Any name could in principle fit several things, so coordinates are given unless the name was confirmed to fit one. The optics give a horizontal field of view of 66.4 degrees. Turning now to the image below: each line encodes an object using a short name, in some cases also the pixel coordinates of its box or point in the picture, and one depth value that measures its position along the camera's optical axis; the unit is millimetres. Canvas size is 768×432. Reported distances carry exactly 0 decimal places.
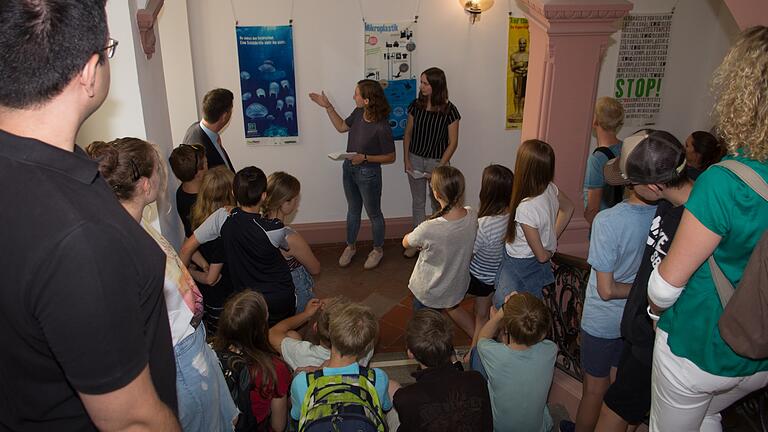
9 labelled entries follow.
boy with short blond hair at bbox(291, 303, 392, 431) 2340
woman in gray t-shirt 5656
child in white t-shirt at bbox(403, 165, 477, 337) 3781
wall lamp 6074
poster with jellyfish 5875
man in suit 4562
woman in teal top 1762
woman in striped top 5785
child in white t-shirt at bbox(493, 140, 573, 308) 3529
